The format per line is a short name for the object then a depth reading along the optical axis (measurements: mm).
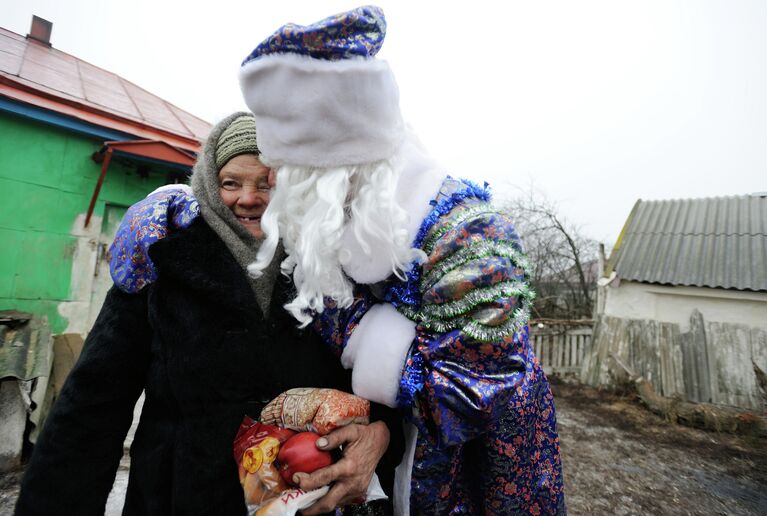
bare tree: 14633
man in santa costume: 1067
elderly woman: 1263
